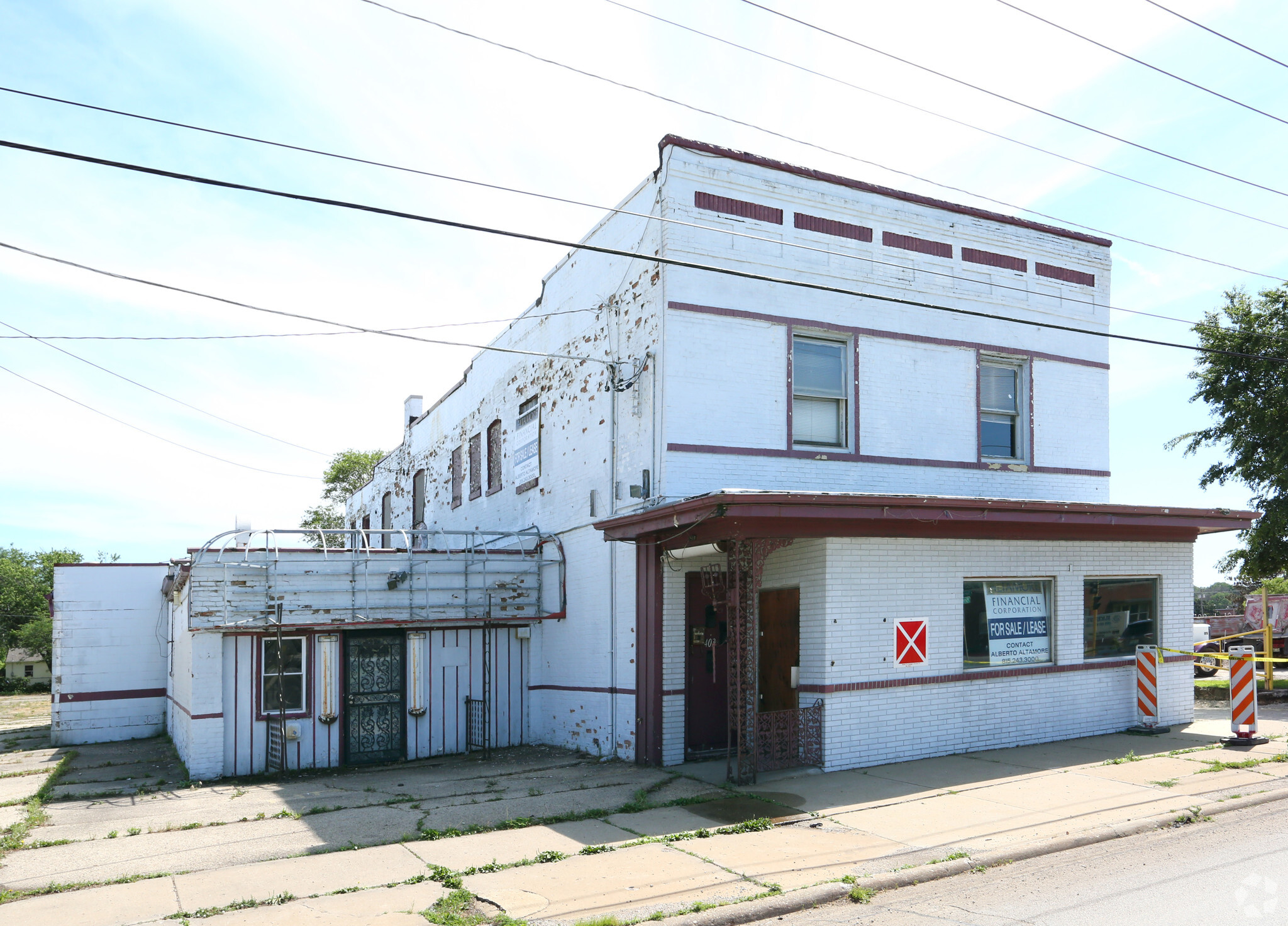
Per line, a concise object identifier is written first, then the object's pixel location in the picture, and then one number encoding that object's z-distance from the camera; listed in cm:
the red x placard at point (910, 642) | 1260
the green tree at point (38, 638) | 4328
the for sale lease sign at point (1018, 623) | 1373
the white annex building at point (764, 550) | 1241
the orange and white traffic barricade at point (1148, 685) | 1468
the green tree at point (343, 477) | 4591
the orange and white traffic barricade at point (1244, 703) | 1316
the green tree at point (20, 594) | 4981
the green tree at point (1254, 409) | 2247
